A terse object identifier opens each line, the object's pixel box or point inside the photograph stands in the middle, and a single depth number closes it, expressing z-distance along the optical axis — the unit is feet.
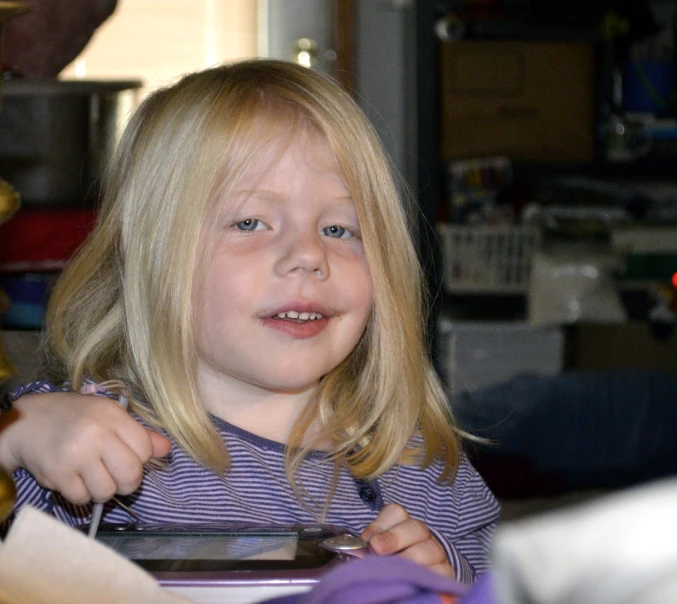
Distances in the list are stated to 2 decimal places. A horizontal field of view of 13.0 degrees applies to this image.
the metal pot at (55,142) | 9.62
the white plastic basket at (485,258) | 12.14
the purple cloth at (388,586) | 3.38
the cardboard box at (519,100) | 12.14
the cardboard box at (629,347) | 11.98
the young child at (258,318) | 8.10
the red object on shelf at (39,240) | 9.32
